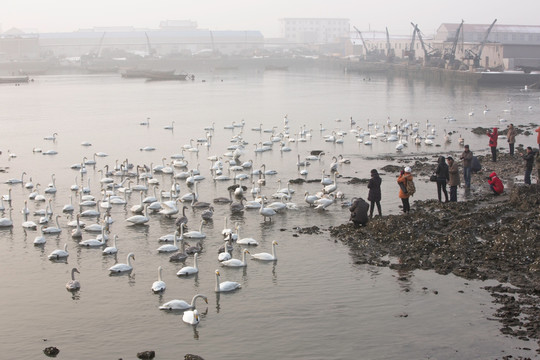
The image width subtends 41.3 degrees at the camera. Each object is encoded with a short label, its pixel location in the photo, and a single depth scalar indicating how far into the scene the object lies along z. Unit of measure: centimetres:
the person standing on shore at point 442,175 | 2077
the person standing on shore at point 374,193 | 2021
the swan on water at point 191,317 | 1446
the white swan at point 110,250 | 1908
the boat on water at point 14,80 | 10759
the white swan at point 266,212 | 2214
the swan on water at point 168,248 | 1909
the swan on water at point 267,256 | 1816
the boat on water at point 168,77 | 11288
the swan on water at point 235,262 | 1775
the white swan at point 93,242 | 1978
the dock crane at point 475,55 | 10031
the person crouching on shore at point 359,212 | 1945
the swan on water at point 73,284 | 1669
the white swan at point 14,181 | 2859
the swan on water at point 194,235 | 2025
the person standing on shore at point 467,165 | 2331
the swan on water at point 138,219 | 2195
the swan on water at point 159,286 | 1611
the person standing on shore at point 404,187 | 2005
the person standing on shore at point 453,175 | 2119
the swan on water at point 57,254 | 1875
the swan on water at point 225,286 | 1616
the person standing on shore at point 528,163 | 2272
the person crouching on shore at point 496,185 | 2284
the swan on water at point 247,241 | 1956
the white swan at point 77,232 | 2069
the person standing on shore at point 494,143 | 2900
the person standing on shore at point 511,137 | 2973
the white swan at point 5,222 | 2212
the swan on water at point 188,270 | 1709
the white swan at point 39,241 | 2011
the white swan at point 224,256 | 1806
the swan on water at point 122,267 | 1766
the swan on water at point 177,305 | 1512
